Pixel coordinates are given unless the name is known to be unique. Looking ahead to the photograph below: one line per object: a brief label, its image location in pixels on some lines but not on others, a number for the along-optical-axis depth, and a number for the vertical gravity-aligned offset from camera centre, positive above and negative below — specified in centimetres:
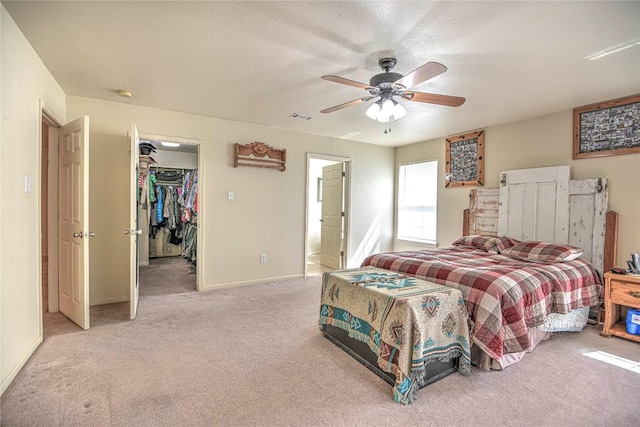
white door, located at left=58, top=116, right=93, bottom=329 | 283 -22
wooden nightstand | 274 -81
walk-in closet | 516 -29
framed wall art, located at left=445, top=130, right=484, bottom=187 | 457 +74
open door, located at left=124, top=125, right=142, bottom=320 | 309 -30
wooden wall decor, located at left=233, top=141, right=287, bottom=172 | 440 +71
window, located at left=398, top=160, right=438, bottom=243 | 537 +10
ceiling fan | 227 +92
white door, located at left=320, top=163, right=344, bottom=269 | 568 -20
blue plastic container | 276 -101
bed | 227 -54
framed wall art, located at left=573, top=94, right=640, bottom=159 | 315 +90
